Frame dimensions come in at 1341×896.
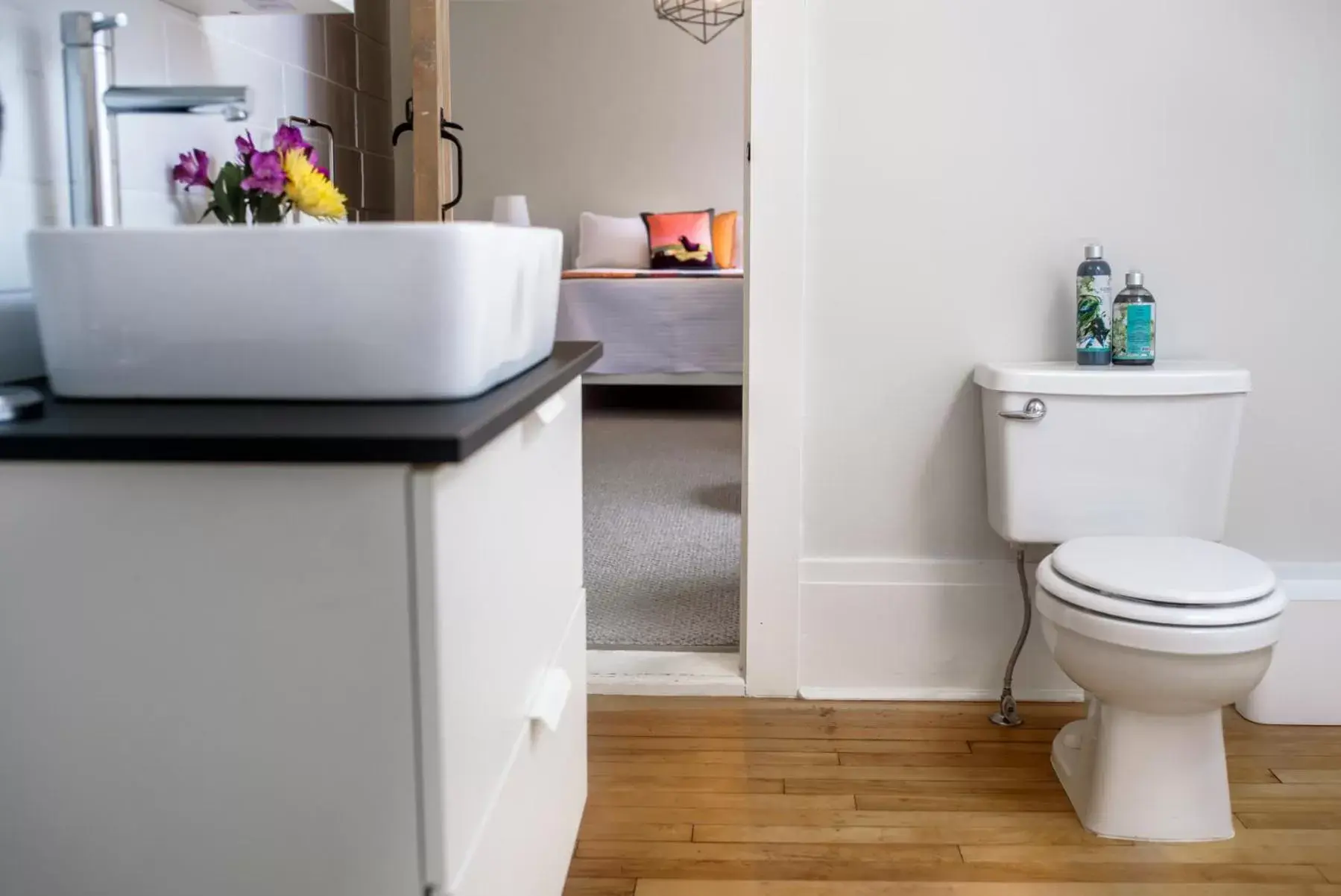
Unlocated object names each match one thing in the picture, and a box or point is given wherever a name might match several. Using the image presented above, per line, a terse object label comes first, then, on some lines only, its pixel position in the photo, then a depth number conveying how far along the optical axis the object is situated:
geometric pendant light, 4.66
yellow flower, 1.39
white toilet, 1.80
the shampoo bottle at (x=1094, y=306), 2.27
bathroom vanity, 0.91
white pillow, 7.32
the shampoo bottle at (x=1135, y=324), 2.27
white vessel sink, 1.03
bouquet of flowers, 1.38
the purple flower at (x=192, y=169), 1.54
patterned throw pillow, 7.01
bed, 5.95
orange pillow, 7.29
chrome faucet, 1.26
